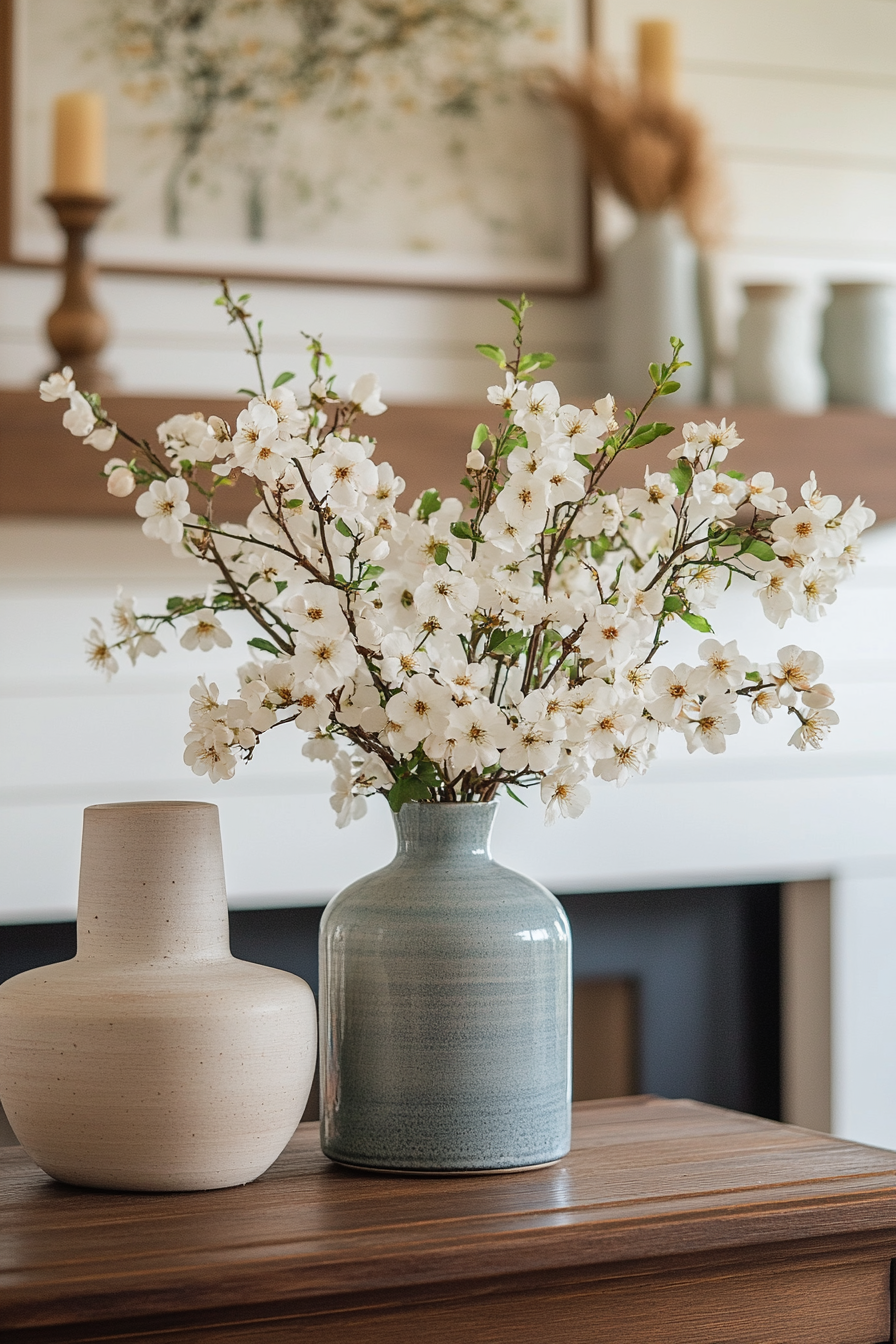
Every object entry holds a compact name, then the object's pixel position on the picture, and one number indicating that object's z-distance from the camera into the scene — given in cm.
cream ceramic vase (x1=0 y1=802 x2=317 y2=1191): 238
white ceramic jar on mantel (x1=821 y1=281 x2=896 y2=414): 353
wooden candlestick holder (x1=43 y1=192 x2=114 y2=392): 323
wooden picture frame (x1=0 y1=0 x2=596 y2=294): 335
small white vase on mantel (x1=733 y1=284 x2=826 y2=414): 350
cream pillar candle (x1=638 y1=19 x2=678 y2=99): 345
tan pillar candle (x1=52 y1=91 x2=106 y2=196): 320
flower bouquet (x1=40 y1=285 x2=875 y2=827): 238
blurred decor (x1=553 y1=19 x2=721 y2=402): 348
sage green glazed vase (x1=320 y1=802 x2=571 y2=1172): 243
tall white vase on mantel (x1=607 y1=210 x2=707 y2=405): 348
